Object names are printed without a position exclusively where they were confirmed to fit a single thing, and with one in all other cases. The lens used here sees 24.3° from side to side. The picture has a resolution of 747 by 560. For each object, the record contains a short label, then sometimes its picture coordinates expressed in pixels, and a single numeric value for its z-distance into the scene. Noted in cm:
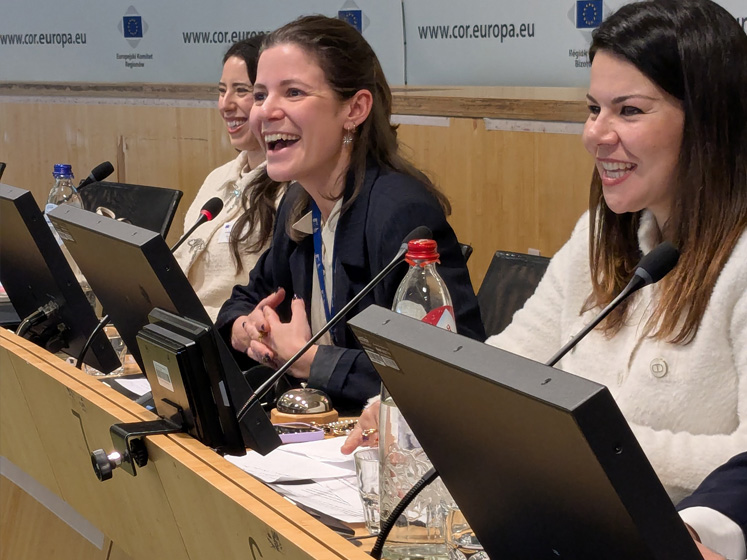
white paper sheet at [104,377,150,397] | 217
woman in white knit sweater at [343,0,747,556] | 186
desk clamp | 181
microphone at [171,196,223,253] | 232
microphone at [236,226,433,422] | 184
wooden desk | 161
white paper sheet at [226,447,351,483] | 183
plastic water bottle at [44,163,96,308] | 282
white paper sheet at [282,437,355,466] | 188
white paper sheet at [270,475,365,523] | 175
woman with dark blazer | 233
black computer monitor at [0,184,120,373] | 215
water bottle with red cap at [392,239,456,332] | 187
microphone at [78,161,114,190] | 257
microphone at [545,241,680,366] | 167
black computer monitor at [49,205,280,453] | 180
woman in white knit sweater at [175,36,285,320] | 287
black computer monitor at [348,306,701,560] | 129
